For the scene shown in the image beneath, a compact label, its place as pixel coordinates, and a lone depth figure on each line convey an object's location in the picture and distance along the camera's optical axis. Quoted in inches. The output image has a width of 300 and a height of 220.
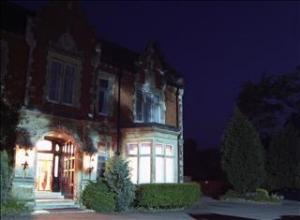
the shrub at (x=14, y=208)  667.4
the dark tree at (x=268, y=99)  1820.4
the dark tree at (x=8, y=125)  723.7
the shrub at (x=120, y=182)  797.9
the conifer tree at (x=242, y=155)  1198.3
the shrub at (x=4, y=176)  387.9
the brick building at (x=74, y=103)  799.1
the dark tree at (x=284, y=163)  1443.2
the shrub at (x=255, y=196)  1162.0
